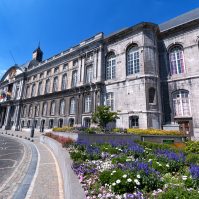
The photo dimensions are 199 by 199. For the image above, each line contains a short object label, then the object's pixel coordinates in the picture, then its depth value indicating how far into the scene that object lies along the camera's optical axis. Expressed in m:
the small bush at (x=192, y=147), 11.28
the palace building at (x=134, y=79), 24.33
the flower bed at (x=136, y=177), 4.16
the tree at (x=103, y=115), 20.97
